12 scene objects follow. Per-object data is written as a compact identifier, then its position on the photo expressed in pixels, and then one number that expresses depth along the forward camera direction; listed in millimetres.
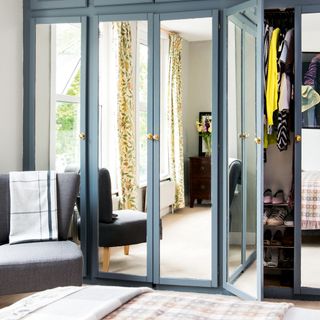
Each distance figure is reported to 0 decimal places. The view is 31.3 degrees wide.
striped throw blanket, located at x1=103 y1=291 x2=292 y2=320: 1627
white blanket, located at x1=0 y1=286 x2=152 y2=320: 1614
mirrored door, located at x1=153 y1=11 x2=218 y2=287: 3846
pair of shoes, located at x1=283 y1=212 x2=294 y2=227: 3826
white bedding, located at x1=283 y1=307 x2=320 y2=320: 1686
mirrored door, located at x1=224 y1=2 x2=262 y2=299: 3672
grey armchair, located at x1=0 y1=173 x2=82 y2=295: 3203
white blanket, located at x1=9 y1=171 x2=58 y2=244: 3650
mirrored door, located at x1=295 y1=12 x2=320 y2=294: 3689
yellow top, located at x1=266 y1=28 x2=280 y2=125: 3750
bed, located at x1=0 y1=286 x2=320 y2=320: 1623
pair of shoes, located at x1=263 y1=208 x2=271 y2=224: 3921
